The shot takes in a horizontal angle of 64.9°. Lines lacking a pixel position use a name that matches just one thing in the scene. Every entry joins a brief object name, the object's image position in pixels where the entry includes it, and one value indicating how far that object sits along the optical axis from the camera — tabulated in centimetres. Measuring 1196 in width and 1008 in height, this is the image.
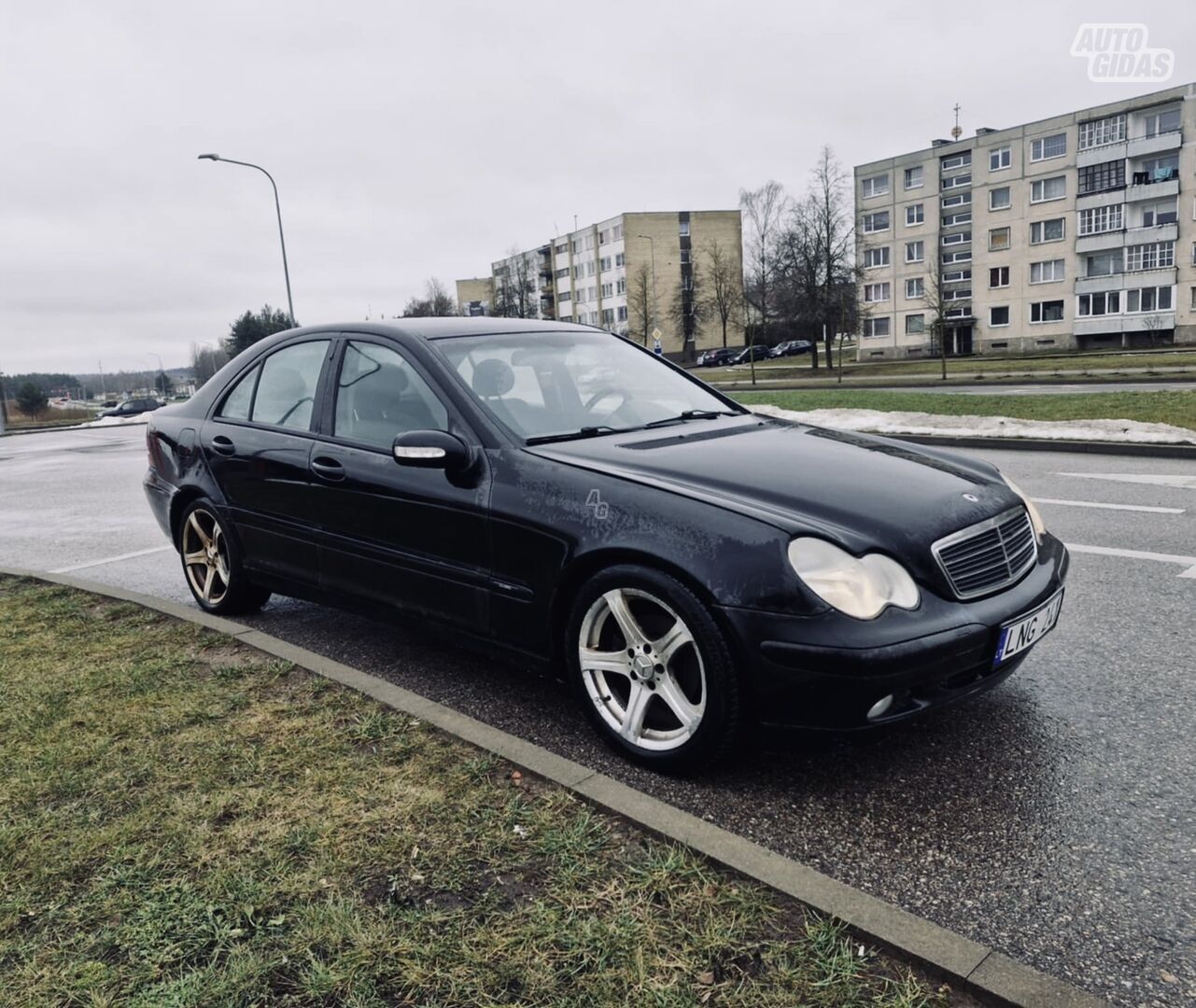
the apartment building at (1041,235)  5431
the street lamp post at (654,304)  8769
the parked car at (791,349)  7775
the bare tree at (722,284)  8038
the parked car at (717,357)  7419
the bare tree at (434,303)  8681
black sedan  287
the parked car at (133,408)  7138
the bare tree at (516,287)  9934
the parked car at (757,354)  7519
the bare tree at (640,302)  8418
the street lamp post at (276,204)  3014
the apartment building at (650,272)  8838
